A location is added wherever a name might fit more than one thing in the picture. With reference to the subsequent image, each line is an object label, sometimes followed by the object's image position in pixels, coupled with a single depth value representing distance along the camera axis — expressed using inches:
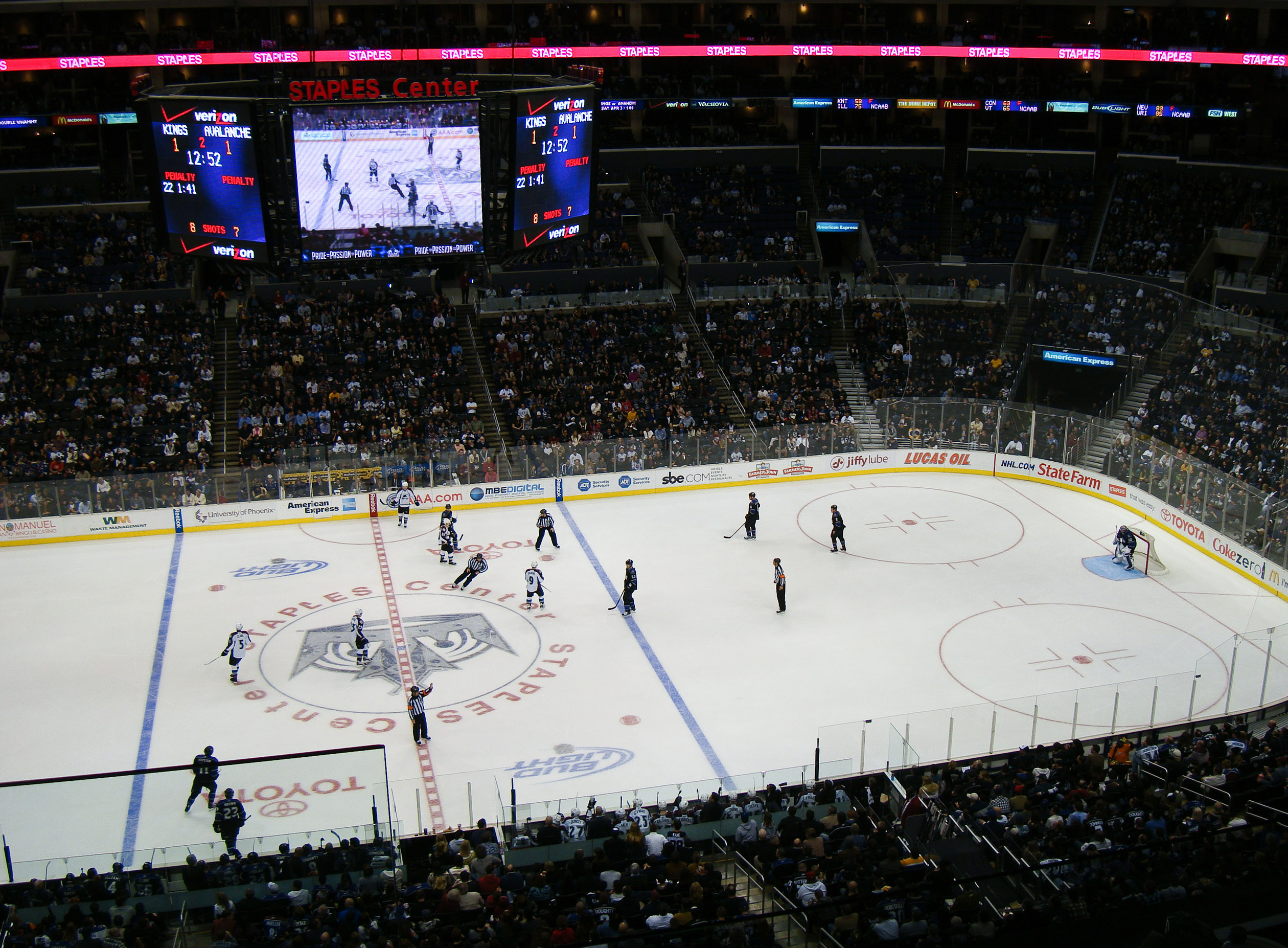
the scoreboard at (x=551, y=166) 921.5
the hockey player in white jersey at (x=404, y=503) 1245.1
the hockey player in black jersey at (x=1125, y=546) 1098.1
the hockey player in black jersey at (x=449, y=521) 1134.4
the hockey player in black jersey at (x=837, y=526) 1147.3
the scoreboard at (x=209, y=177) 872.3
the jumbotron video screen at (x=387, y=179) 898.1
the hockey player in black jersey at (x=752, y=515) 1178.8
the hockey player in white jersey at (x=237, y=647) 898.1
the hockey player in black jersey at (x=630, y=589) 1008.2
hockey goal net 1093.8
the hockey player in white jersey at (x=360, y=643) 927.7
